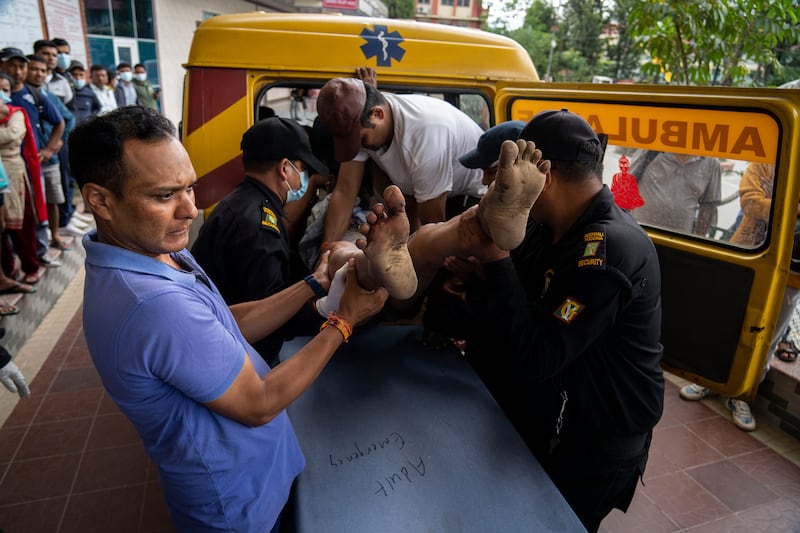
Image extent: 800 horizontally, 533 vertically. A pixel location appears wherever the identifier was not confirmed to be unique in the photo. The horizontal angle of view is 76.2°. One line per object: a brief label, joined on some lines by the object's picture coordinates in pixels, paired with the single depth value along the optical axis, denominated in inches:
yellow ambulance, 70.2
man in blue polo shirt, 39.1
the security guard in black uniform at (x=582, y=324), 55.3
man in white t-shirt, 85.4
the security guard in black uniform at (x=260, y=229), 72.9
